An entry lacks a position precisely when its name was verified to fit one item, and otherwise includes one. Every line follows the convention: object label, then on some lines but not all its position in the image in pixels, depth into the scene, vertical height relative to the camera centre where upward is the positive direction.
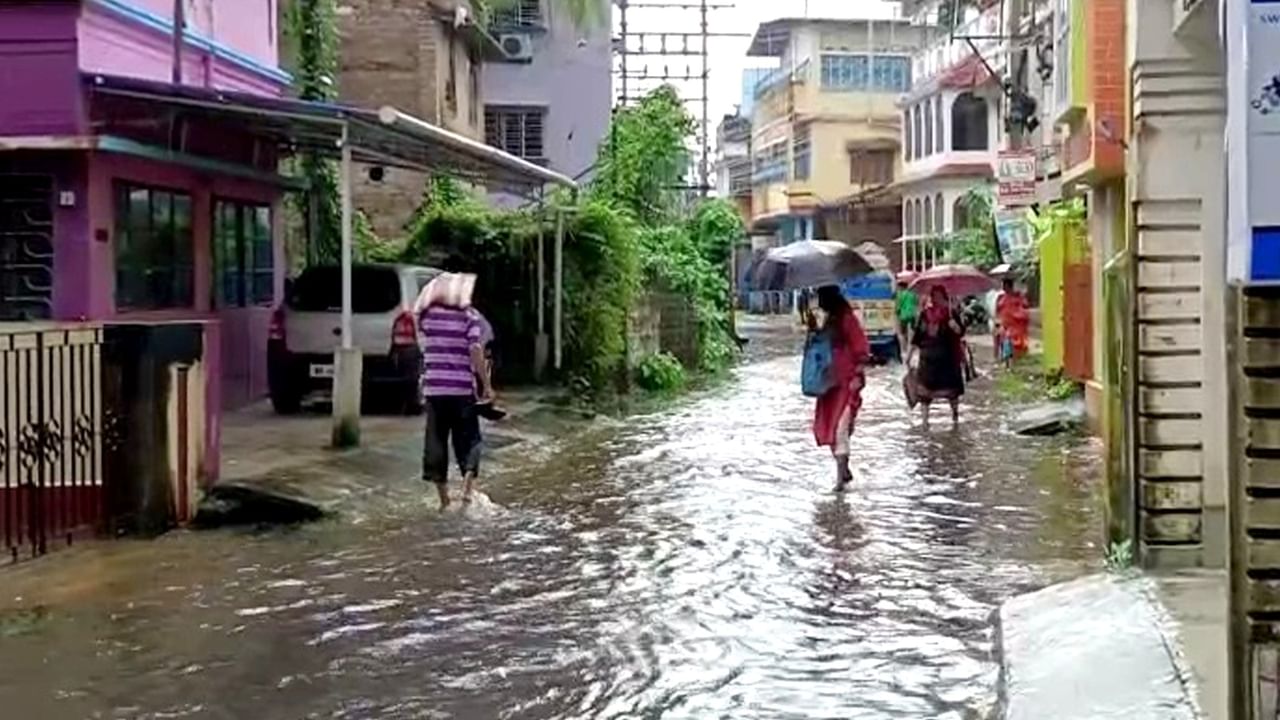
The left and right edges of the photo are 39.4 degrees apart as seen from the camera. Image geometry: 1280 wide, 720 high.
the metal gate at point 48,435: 11.43 -0.76
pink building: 15.31 +1.39
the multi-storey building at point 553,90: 41.16 +5.17
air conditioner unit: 40.59 +6.09
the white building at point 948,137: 54.06 +5.42
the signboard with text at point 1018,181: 30.44 +2.19
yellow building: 71.38 +7.81
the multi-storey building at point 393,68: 33.06 +4.59
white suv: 19.75 -0.22
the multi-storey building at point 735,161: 94.31 +8.73
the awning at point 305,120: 15.58 +1.81
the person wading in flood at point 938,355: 21.06 -0.55
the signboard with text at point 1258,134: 4.80 +0.46
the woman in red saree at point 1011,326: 33.69 -0.34
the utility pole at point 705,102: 53.61 +7.01
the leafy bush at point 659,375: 27.48 -0.98
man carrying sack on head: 13.62 -0.45
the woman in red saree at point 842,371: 14.95 -0.51
